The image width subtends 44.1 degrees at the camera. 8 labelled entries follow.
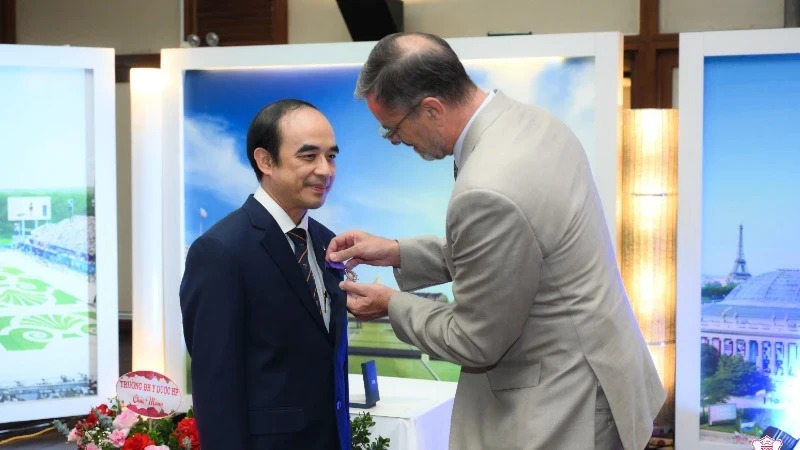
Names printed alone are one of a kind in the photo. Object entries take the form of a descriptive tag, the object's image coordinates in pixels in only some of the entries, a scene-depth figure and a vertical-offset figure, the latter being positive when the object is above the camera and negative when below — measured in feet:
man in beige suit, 5.59 -0.40
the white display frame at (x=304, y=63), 14.98 +1.99
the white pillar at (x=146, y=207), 16.49 +0.04
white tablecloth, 10.82 -2.31
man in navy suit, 6.70 -0.72
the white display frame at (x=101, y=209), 16.02 +0.01
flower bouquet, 9.53 -2.20
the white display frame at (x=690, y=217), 14.70 -0.16
